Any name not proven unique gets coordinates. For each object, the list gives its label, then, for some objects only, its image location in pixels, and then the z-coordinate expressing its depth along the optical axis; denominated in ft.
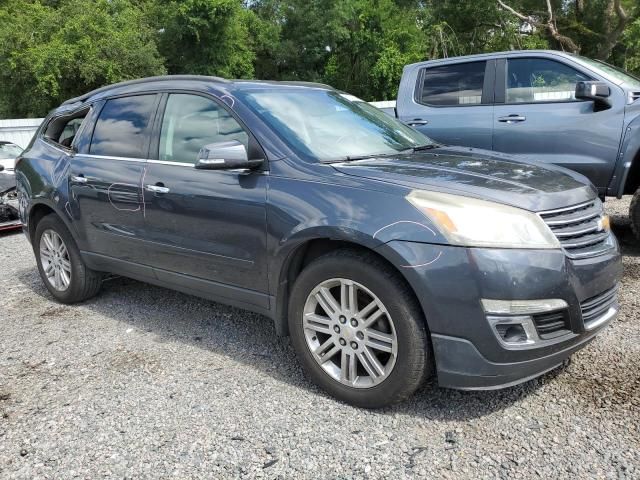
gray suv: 8.39
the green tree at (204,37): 90.74
